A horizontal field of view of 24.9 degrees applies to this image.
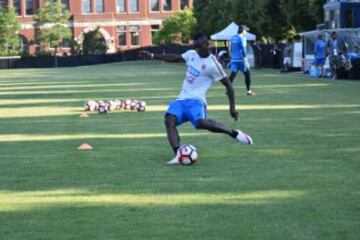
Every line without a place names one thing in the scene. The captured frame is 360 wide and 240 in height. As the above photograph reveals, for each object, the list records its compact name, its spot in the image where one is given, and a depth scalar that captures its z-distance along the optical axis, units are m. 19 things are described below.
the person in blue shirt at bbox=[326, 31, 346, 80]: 36.15
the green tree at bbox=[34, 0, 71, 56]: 106.44
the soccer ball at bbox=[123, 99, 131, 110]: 20.84
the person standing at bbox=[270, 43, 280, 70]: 55.36
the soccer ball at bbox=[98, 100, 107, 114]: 20.09
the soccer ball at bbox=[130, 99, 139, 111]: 20.67
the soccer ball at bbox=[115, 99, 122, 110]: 20.73
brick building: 115.25
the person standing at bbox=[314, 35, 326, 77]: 36.56
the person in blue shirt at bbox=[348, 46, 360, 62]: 35.61
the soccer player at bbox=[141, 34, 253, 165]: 11.54
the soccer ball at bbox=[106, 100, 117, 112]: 20.53
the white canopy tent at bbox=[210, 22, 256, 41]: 57.66
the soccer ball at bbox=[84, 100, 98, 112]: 20.62
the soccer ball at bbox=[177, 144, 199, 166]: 11.00
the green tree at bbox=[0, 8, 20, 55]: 103.75
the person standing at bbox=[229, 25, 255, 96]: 24.56
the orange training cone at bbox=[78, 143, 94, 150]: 12.98
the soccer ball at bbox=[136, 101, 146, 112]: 20.48
